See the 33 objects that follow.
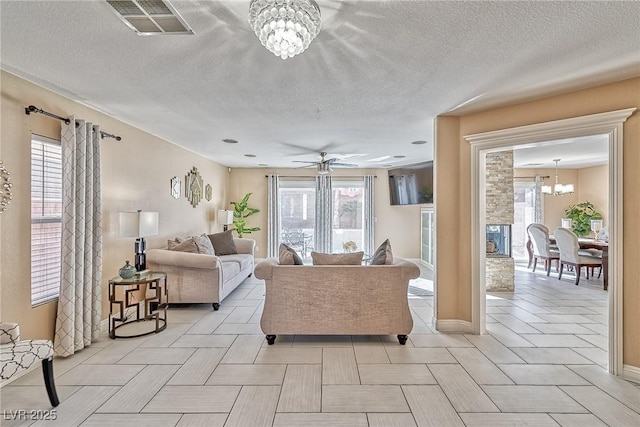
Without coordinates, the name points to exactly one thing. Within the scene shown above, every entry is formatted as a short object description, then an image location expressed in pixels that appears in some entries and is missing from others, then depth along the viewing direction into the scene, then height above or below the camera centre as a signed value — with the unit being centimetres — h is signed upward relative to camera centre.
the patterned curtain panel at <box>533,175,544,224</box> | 780 +31
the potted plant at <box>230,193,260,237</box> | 725 -3
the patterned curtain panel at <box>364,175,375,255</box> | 769 +7
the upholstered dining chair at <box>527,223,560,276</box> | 617 -64
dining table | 519 -65
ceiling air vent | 162 +112
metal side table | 337 -120
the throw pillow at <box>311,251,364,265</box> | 327 -49
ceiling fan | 521 +84
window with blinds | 272 -4
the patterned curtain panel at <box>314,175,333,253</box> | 760 +5
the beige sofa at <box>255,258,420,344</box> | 313 -89
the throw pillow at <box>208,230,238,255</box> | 575 -57
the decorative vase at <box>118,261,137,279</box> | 336 -65
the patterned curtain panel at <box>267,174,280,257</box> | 764 -1
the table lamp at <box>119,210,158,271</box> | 344 -12
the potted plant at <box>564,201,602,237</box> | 734 -5
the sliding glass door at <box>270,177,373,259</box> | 776 +0
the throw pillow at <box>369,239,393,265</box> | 329 -46
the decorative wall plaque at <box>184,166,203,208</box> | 558 +51
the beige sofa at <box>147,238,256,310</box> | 413 -85
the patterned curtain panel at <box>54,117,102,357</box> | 284 -28
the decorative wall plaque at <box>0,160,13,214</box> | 240 +20
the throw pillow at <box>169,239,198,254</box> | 437 -48
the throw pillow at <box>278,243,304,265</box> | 327 -47
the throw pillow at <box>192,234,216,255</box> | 467 -50
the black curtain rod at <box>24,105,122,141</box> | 259 +89
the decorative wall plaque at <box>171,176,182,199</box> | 504 +46
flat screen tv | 639 +68
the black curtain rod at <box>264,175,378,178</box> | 770 +96
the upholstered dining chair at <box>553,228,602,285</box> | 556 -74
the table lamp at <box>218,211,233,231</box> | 665 -7
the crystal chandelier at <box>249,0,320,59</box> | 145 +94
